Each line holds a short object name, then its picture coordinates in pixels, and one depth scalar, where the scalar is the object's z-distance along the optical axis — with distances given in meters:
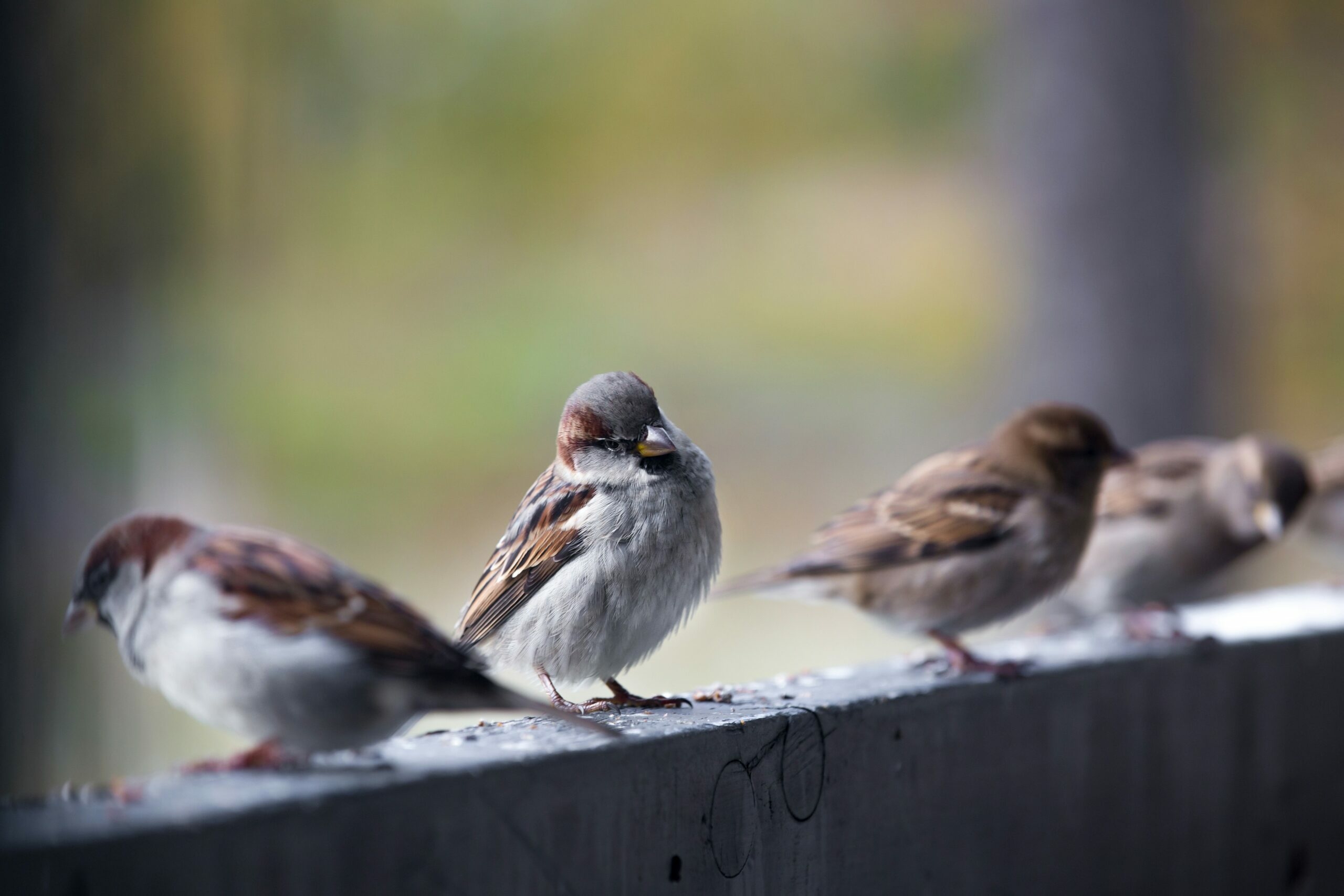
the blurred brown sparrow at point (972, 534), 5.98
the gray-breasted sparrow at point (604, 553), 4.13
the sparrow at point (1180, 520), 7.84
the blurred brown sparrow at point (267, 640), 2.88
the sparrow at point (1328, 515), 10.11
